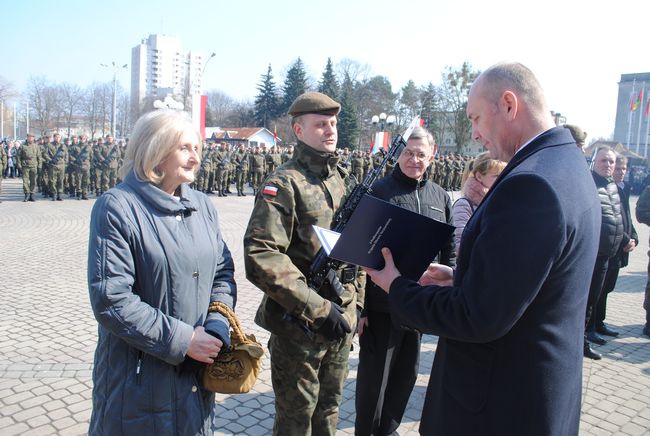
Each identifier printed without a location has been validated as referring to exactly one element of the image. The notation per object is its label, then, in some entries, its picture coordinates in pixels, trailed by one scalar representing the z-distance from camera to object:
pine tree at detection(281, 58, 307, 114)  60.25
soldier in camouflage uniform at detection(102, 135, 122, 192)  18.86
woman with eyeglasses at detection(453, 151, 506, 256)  3.76
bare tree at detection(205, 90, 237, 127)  78.06
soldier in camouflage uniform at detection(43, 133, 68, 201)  17.20
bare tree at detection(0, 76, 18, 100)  47.62
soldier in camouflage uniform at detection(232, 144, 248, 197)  22.62
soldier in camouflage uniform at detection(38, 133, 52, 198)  17.42
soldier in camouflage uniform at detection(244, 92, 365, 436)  2.53
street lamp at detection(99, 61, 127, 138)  38.41
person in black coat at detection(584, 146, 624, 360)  5.52
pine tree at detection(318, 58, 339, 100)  55.95
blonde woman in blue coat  2.00
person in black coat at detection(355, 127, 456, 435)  3.51
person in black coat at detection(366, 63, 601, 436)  1.56
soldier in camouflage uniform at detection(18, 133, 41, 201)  16.42
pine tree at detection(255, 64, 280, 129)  63.22
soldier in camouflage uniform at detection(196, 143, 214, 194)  20.80
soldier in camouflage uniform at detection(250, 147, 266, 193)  22.53
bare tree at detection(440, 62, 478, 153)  49.91
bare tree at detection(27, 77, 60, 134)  58.44
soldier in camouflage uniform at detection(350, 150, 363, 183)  26.05
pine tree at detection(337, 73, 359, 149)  51.09
